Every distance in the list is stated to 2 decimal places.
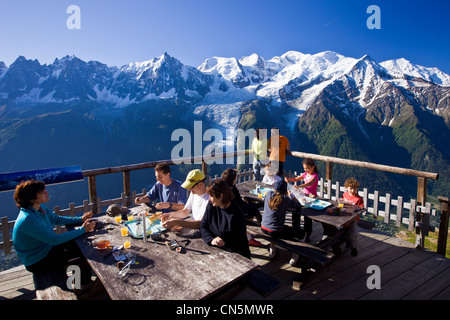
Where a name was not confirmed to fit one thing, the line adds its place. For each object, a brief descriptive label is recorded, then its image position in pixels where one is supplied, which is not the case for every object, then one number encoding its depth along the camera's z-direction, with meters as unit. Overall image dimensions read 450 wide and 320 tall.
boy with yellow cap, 3.56
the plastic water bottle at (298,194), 4.49
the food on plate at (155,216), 3.46
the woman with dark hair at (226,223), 3.00
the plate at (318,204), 4.24
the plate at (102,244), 2.80
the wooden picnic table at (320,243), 3.49
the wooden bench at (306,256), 3.40
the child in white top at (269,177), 5.77
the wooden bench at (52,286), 2.60
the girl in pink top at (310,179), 5.42
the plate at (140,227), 3.10
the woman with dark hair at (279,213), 3.90
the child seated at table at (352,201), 4.45
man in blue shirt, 4.43
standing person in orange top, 7.69
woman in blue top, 2.84
